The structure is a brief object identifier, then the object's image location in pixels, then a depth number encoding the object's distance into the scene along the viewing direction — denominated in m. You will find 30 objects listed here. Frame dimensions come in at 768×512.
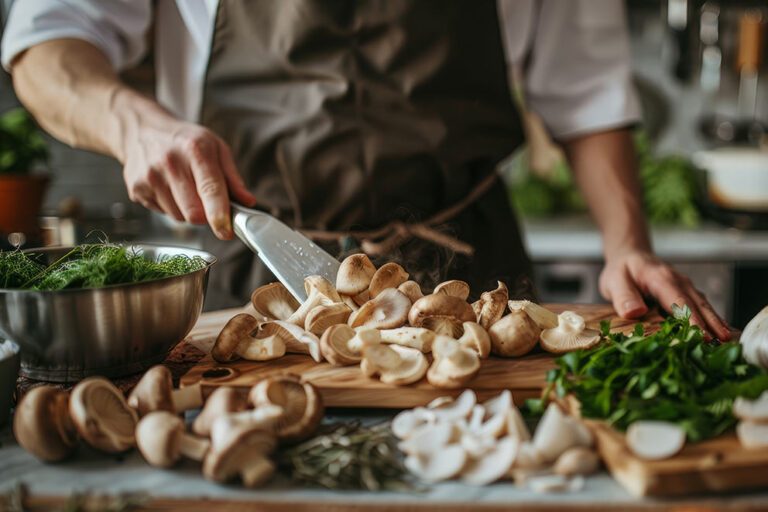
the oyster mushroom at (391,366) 0.87
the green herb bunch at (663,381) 0.74
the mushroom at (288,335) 0.98
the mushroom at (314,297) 1.04
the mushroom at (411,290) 1.03
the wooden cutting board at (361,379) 0.87
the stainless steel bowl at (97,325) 0.85
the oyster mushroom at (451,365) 0.84
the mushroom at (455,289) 1.02
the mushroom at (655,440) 0.68
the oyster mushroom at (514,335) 0.95
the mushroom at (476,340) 0.92
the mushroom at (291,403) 0.76
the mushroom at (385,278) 1.06
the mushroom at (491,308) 1.01
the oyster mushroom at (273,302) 1.12
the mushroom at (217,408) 0.76
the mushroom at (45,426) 0.73
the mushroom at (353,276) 1.05
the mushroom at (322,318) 1.00
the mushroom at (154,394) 0.78
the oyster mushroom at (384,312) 0.98
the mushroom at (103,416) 0.74
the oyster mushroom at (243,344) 0.96
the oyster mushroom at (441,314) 0.96
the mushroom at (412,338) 0.93
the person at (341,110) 1.40
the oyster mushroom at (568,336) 0.96
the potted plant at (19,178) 2.25
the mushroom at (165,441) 0.71
